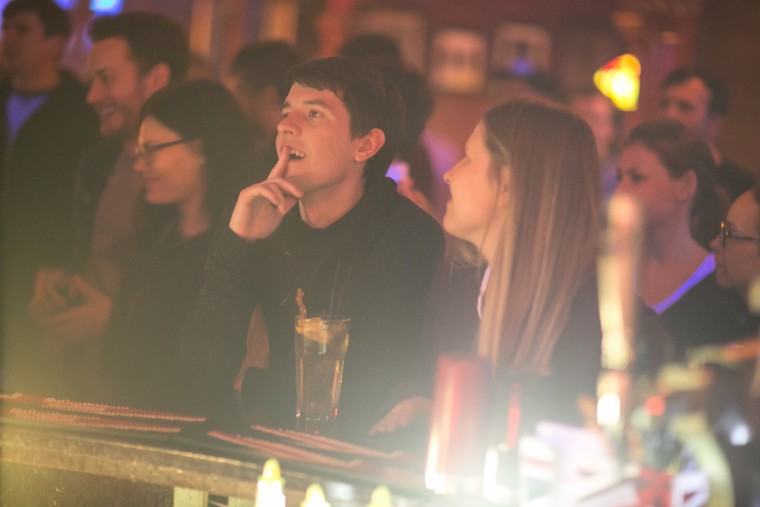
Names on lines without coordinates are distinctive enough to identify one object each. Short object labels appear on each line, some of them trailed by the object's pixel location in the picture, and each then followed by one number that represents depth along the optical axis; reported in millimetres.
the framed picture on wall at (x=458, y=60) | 16481
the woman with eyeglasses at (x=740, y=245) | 4017
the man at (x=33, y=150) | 4905
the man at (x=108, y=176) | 4624
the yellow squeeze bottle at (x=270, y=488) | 3080
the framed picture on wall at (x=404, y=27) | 16267
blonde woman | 3522
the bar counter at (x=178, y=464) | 3259
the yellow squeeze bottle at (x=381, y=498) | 2930
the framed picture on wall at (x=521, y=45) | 16507
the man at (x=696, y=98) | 6197
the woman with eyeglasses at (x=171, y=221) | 4137
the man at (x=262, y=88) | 4073
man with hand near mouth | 3806
